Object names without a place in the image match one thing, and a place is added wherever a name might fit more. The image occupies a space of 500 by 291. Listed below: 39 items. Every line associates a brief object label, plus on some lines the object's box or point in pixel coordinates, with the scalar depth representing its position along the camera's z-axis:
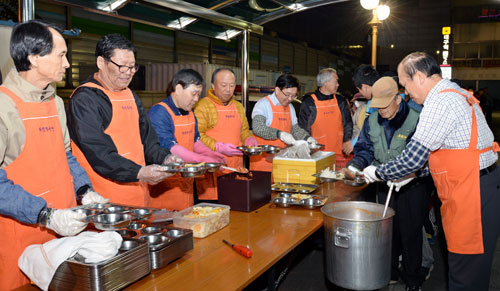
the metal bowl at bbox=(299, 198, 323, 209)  2.95
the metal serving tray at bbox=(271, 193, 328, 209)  2.96
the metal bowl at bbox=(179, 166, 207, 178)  2.51
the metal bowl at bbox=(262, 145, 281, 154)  3.69
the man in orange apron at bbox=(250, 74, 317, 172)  4.36
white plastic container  2.29
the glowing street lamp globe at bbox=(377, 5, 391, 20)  8.53
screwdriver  2.02
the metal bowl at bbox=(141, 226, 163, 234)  2.02
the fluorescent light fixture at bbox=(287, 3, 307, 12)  4.65
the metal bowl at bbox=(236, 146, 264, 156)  3.55
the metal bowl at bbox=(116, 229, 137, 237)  1.96
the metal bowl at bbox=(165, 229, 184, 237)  1.96
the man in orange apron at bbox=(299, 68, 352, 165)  4.86
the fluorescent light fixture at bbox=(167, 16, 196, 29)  3.74
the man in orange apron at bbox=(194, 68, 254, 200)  3.93
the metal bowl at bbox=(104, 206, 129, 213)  1.93
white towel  1.54
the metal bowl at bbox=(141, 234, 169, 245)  1.90
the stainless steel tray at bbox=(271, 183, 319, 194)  3.27
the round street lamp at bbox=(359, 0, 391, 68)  6.85
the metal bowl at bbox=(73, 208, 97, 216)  1.88
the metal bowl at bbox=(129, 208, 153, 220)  1.94
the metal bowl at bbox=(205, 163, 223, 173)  2.64
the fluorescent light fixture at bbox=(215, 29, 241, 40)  4.43
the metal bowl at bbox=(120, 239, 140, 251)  1.71
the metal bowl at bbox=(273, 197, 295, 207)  2.98
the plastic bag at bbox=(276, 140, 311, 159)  3.75
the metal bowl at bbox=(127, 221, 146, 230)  2.10
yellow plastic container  3.59
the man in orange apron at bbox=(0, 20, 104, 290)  1.81
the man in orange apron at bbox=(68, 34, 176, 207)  2.40
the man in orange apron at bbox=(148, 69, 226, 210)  3.28
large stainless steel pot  2.36
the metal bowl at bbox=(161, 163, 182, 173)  2.42
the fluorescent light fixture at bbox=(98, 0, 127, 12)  3.05
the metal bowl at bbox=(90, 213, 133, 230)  1.72
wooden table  1.73
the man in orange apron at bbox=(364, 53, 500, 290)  2.33
